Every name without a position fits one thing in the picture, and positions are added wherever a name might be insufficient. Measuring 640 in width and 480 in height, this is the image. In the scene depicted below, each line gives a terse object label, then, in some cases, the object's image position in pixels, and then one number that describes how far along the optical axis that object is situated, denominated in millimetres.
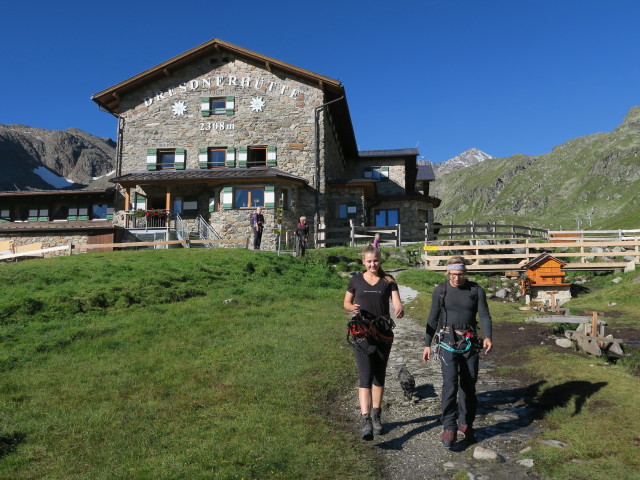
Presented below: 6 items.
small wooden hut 18531
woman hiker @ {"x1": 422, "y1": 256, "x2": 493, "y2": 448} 5801
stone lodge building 28641
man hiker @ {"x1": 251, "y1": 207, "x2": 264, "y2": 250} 22469
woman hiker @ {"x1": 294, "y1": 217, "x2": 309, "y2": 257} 21106
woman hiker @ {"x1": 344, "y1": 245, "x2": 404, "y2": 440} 5816
